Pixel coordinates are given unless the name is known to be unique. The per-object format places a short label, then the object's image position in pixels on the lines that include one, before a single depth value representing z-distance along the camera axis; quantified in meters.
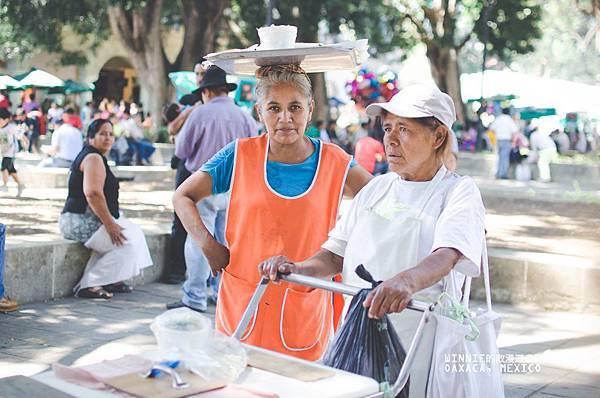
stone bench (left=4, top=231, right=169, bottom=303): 7.47
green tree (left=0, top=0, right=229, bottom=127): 27.34
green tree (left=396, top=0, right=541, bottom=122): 33.09
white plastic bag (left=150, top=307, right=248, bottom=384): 2.55
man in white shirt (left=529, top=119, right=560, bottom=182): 24.72
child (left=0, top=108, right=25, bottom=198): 15.59
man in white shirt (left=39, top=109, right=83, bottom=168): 17.38
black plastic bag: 2.97
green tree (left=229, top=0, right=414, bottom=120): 29.17
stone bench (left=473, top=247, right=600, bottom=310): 7.95
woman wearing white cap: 3.02
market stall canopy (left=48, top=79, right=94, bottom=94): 34.59
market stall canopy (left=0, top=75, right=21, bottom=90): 13.15
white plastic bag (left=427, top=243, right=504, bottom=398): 2.88
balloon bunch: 10.71
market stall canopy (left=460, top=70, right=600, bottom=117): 39.25
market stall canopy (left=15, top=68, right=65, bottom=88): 30.41
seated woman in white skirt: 7.88
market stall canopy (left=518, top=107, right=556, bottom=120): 39.41
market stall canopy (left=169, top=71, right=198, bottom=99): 14.17
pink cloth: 2.46
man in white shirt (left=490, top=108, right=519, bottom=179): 23.30
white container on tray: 3.67
